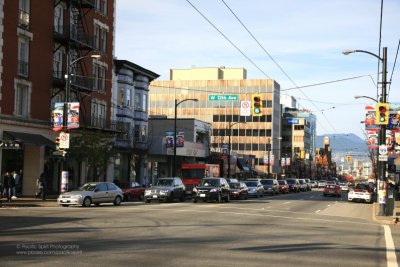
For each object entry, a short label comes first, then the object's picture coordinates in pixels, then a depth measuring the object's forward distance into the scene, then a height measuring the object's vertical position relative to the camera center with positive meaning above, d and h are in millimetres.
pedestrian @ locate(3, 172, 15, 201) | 31417 -1443
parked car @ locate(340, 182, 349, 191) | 79500 -2859
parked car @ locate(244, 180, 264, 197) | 48216 -2016
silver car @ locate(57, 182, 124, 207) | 29250 -1893
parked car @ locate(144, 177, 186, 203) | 35219 -1817
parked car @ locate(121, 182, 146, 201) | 39062 -2132
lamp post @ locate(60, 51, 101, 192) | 33250 +2152
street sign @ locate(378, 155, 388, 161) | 29156 +558
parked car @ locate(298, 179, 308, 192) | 72500 -2588
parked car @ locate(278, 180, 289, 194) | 62334 -2431
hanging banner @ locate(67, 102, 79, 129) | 33809 +2704
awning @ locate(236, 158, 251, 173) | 93188 -154
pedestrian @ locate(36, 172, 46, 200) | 33531 -1542
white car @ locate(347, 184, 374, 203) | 44125 -2129
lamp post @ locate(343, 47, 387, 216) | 28266 +1379
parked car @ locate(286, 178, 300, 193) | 66938 -2349
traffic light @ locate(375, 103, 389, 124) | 28156 +2764
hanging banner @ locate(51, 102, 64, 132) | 34188 +2543
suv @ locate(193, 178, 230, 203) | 35812 -1714
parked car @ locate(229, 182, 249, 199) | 42500 -2000
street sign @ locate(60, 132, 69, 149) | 32281 +1075
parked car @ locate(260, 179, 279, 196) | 55897 -2124
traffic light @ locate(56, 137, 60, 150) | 32812 +1023
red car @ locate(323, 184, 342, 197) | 55469 -2347
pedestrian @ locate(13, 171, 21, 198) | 32750 -1145
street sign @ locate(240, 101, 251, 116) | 35938 +3711
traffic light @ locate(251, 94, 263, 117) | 28961 +3136
